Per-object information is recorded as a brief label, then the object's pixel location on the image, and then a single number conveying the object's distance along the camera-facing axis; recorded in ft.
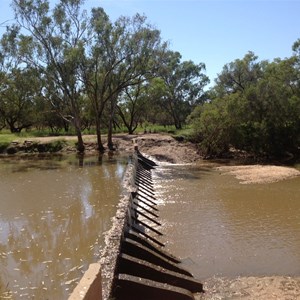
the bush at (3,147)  123.95
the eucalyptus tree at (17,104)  156.35
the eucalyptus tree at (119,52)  108.27
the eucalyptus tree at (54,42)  104.99
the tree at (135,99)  157.07
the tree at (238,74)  167.94
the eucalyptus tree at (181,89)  195.83
